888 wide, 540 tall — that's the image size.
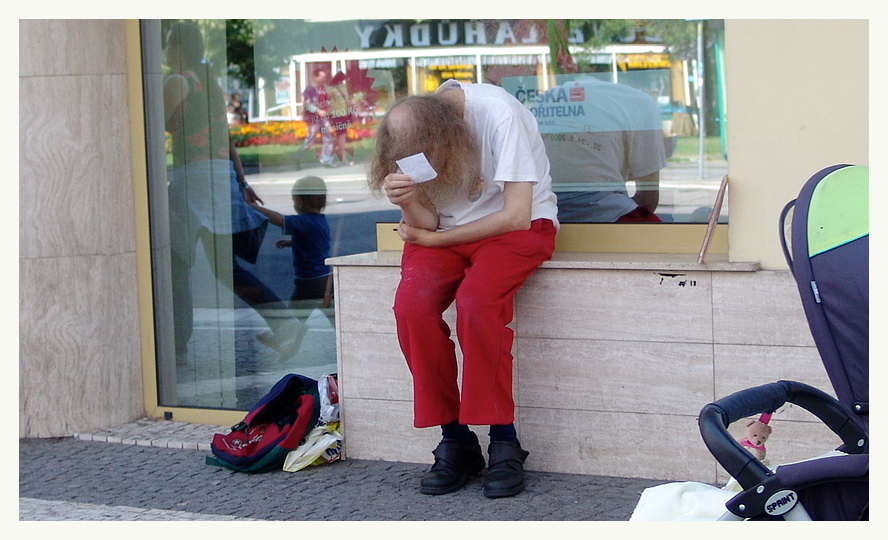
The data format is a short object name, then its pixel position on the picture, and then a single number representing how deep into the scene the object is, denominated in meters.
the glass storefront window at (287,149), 4.57
